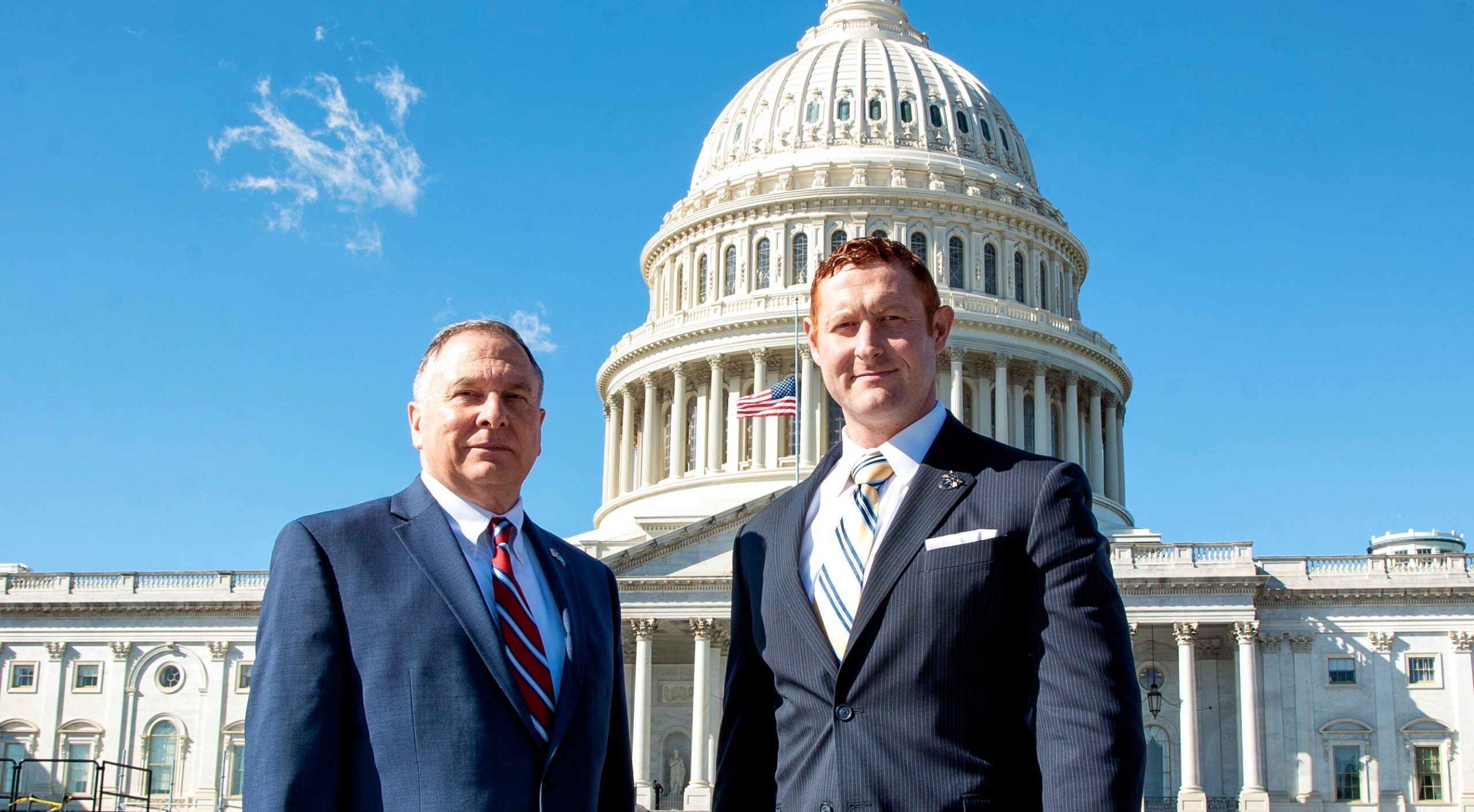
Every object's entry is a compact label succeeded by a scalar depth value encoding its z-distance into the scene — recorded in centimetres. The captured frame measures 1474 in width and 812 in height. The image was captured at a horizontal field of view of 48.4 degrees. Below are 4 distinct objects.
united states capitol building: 5528
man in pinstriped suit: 614
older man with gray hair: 655
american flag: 5734
